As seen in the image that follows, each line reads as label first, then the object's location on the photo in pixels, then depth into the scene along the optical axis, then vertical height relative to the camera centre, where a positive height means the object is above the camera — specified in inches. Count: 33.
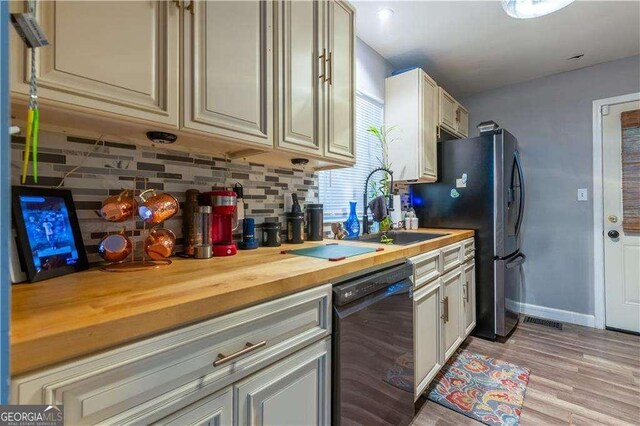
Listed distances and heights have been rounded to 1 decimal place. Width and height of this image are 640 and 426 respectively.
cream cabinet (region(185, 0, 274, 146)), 39.6 +21.9
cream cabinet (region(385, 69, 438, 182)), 97.8 +31.2
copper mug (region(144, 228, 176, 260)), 41.8 -4.4
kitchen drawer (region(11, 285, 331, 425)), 19.7 -12.9
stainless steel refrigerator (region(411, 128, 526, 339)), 96.8 +1.5
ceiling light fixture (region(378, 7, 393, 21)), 77.7 +54.6
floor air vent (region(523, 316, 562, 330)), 112.3 -44.0
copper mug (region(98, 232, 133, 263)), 38.6 -4.4
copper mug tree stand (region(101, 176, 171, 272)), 38.1 -6.8
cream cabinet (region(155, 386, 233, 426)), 25.4 -18.3
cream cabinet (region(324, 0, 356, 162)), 61.8 +29.8
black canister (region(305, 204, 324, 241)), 70.2 -2.1
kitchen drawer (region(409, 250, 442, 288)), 62.1 -12.6
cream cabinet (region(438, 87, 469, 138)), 110.3 +40.6
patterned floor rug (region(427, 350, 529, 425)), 63.4 -43.5
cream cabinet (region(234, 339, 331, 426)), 30.5 -21.0
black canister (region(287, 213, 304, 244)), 65.4 -3.3
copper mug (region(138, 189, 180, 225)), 40.4 +1.1
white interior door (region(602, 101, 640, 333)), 103.4 -12.6
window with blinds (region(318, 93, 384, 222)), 83.0 +12.6
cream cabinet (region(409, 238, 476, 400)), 62.7 -24.0
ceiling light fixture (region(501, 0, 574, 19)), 56.9 +41.4
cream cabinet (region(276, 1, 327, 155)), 51.9 +26.5
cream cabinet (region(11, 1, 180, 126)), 28.7 +17.5
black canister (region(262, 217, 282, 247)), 60.8 -4.3
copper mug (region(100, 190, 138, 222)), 38.3 +0.9
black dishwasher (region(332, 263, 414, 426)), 40.9 -21.9
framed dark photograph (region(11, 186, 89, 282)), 31.2 -2.0
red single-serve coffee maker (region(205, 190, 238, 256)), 48.6 -1.1
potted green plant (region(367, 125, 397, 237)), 98.0 +19.3
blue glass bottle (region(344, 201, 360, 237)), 80.8 -3.0
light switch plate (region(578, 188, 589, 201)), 111.8 +6.8
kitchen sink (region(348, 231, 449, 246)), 80.1 -7.0
